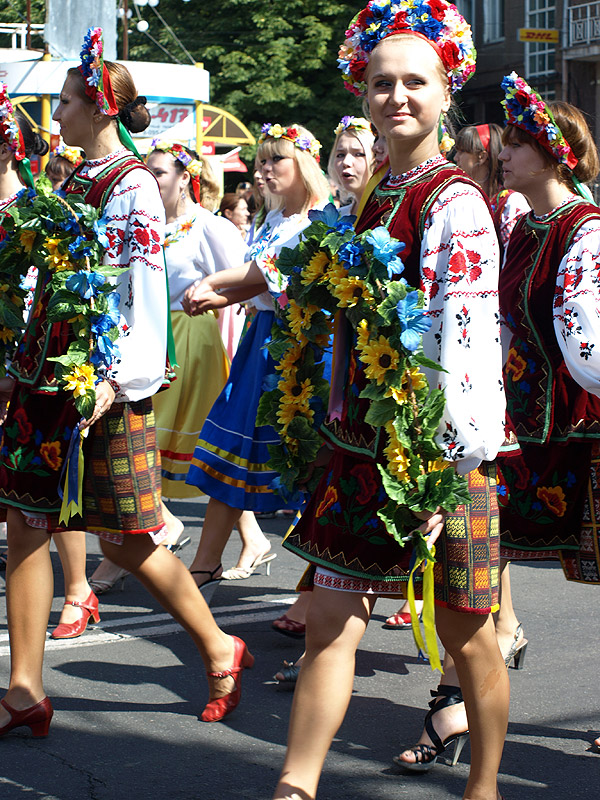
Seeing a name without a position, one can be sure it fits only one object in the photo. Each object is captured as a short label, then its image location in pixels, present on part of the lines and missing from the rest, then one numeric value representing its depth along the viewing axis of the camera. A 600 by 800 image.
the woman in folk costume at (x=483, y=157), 9.89
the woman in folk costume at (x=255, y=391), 10.18
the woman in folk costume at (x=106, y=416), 6.97
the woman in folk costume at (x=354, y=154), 10.51
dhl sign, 48.65
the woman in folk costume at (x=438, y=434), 5.27
